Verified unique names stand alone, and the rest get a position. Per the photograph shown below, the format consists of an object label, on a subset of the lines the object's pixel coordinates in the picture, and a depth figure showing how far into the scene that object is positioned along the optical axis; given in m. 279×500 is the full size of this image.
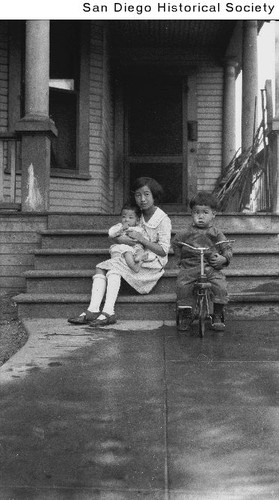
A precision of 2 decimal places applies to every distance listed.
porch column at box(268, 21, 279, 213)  6.45
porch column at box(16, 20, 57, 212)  6.11
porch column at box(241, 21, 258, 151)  9.09
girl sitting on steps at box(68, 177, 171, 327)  4.70
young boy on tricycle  4.37
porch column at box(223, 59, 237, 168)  9.91
